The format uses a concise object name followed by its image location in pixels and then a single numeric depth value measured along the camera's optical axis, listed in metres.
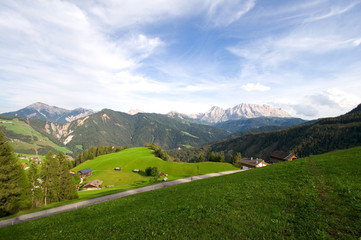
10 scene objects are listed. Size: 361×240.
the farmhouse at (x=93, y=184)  86.38
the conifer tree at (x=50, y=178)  47.34
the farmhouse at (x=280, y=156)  114.12
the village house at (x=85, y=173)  106.21
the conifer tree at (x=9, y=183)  32.38
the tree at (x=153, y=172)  79.00
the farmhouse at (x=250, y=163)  105.19
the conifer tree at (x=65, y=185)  50.91
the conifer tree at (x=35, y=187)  42.91
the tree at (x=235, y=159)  120.99
